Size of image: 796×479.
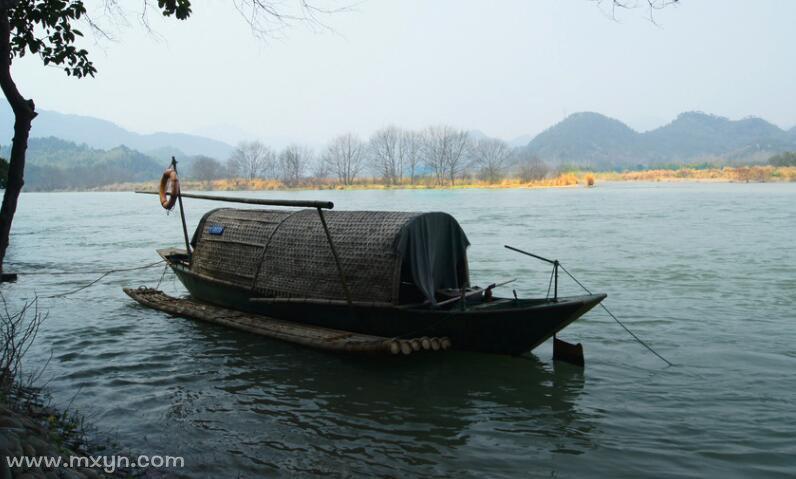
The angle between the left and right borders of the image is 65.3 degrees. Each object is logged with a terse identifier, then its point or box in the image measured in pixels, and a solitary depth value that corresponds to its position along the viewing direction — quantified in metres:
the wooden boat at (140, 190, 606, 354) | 7.30
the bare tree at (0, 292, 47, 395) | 4.91
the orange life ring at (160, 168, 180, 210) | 10.69
